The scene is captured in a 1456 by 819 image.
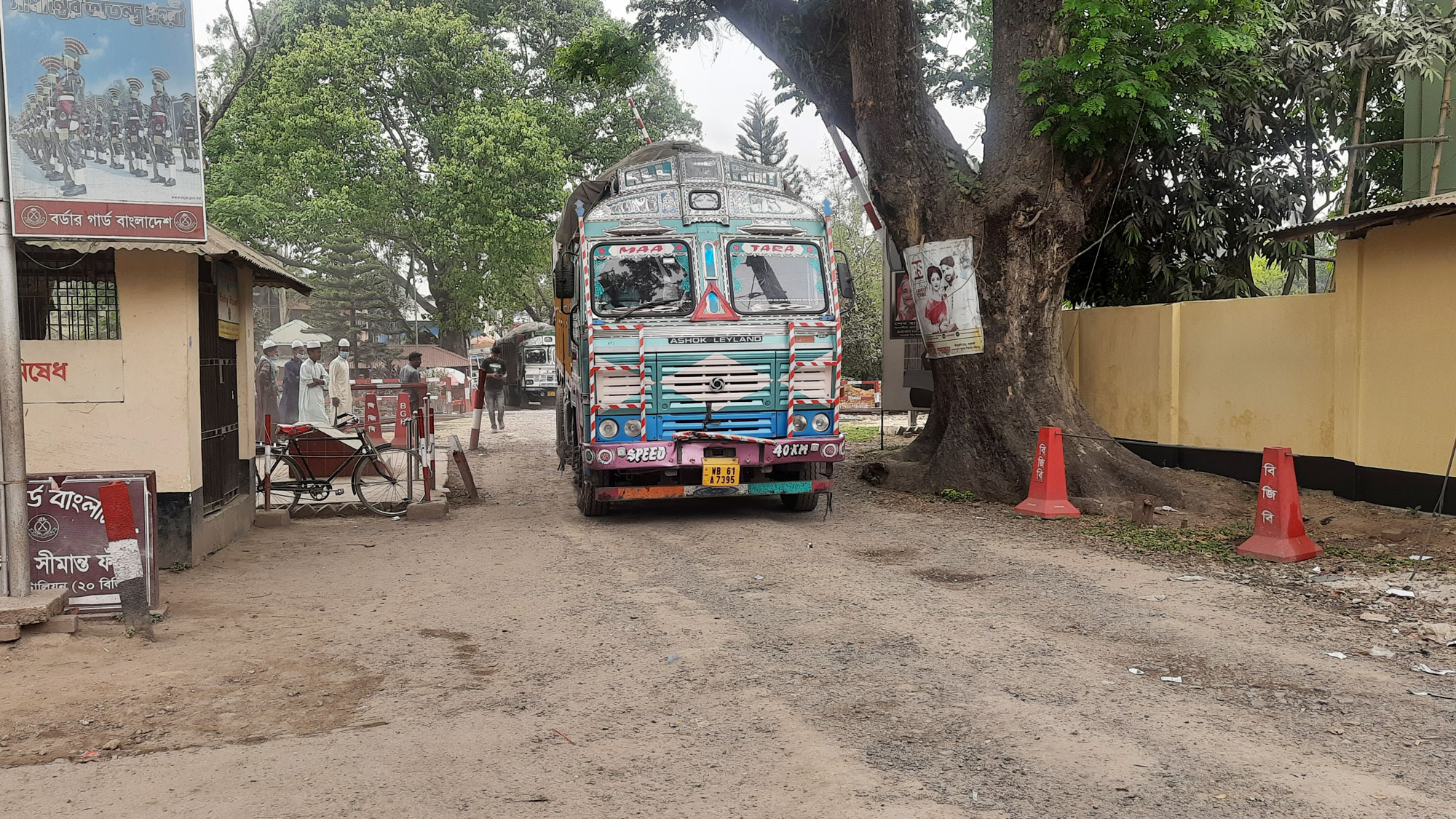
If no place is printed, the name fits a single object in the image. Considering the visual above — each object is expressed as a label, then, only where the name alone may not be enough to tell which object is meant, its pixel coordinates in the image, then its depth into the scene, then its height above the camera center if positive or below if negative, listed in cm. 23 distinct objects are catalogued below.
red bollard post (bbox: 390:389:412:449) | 1570 -64
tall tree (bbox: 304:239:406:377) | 5078 +358
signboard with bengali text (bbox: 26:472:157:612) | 670 -97
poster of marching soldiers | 655 +160
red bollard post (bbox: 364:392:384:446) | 1917 -80
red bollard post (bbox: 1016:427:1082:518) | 1085 -115
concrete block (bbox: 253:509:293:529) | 1123 -147
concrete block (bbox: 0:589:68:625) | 620 -132
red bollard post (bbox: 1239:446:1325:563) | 838 -118
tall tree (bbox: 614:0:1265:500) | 1131 +243
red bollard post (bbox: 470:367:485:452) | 2009 -67
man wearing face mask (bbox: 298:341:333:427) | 1575 -20
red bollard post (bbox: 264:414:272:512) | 1146 -91
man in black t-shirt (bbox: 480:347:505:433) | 2342 -30
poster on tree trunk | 1252 +86
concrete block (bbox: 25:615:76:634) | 630 -144
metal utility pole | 638 -27
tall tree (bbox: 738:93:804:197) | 6394 +1380
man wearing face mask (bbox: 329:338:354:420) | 1773 -16
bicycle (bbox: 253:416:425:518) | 1180 -108
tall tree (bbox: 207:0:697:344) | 3294 +755
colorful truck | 1038 +35
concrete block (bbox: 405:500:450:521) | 1168 -147
